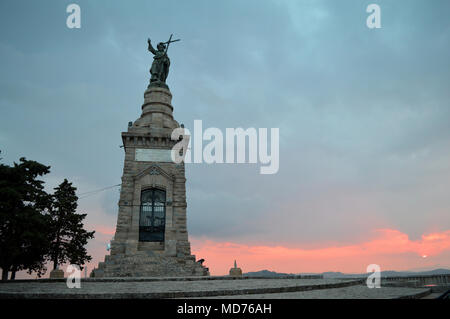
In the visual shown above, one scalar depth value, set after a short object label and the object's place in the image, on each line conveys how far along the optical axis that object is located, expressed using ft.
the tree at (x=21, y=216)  67.51
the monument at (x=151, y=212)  72.90
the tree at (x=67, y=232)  99.09
